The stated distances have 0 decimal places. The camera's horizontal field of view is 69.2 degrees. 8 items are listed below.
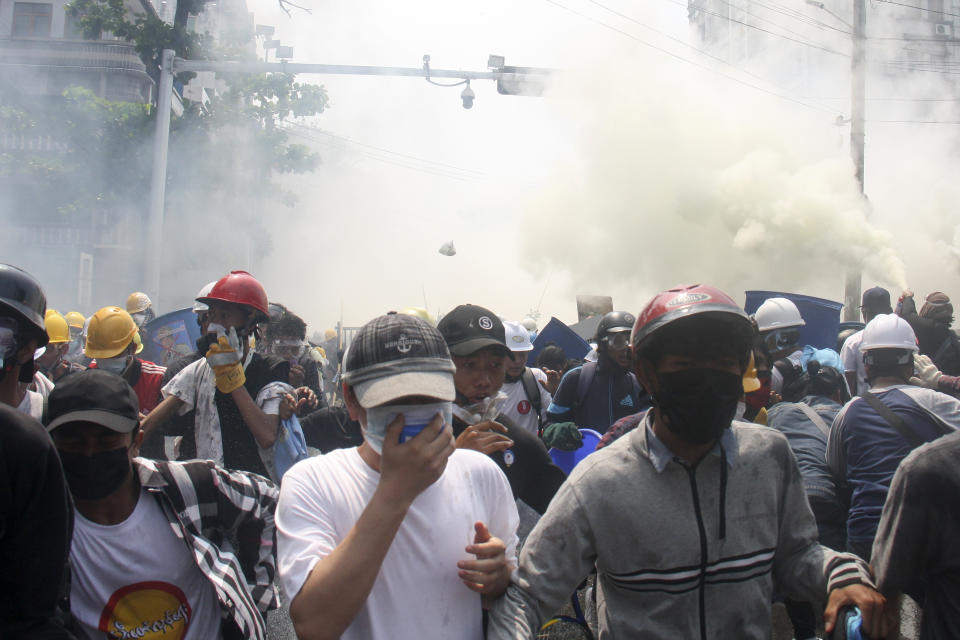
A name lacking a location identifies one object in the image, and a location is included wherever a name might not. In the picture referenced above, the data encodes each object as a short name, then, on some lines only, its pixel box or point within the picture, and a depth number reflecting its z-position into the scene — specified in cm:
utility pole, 1648
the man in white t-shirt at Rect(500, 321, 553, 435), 427
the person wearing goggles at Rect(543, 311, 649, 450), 451
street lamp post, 1129
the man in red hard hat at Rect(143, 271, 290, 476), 324
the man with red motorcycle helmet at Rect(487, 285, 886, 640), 167
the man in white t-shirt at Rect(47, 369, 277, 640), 204
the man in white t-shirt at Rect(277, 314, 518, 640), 145
